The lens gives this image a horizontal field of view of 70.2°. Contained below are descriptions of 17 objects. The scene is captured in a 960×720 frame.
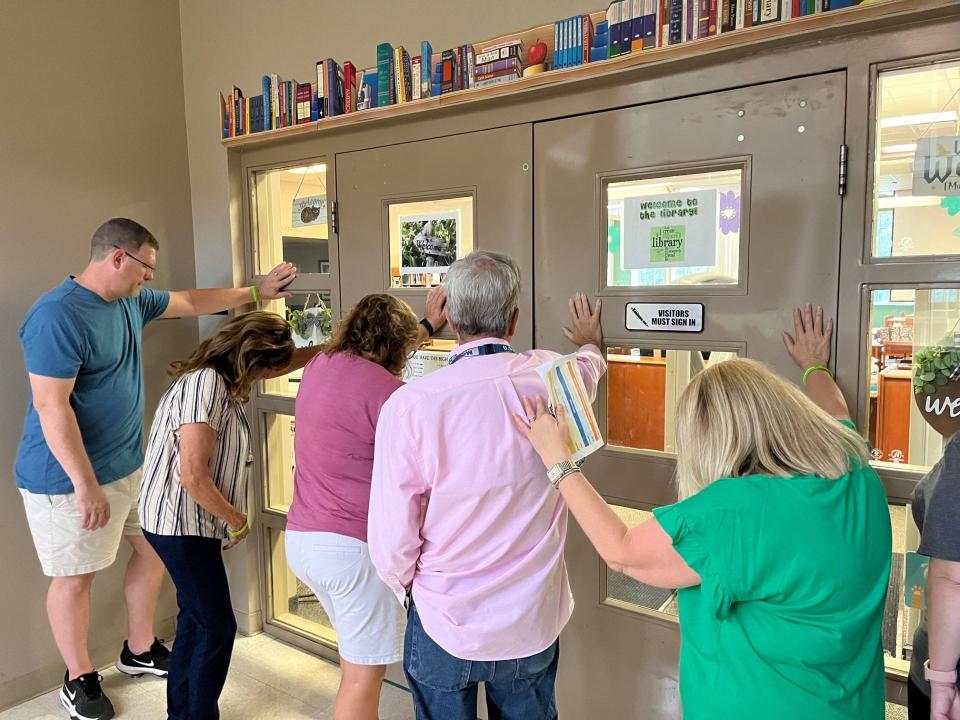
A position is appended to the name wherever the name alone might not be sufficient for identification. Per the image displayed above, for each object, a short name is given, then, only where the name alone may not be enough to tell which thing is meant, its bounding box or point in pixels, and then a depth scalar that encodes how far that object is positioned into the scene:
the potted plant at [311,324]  2.96
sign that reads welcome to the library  1.97
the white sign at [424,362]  2.59
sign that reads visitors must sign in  2.00
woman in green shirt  1.17
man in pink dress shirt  1.51
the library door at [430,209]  2.31
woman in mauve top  1.95
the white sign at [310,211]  2.89
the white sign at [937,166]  1.61
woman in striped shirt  2.14
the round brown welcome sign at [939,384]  1.66
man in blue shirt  2.46
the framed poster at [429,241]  2.51
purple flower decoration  1.93
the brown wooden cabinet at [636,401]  2.16
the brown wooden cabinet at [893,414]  1.76
